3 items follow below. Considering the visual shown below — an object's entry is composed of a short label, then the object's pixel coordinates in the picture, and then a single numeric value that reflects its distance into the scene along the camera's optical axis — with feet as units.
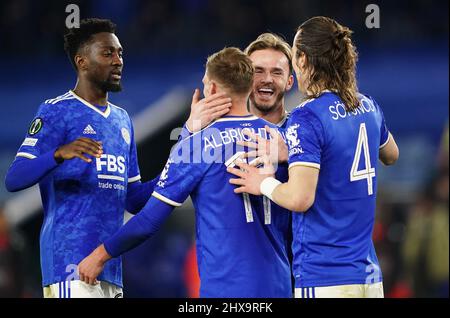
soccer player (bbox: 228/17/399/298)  32.89
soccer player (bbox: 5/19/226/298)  37.17
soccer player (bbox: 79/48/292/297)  34.30
